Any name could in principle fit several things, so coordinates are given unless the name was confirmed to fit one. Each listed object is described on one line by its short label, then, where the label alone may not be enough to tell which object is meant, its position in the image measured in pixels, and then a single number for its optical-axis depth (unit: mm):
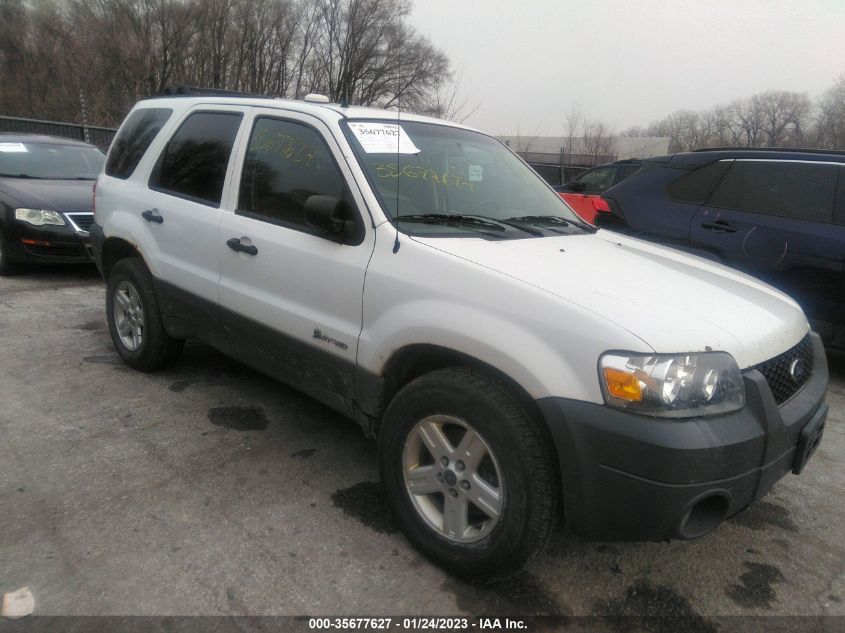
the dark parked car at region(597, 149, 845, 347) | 4715
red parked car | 7431
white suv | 2010
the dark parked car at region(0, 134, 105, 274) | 6734
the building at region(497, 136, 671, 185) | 19547
